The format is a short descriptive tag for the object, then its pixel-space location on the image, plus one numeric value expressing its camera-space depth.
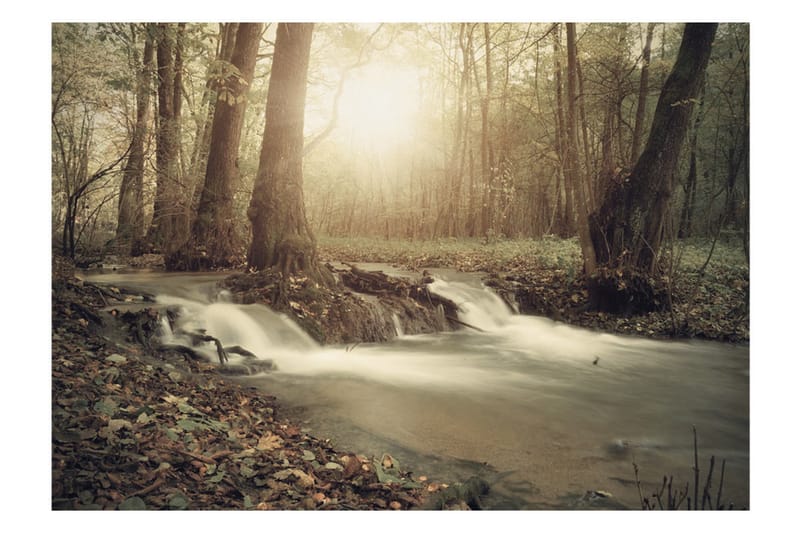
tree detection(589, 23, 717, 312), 5.29
